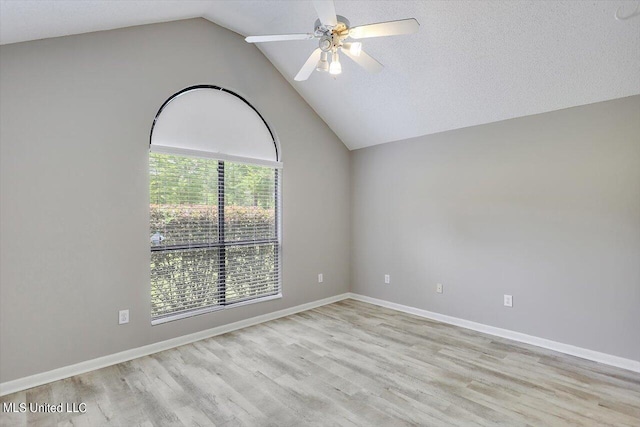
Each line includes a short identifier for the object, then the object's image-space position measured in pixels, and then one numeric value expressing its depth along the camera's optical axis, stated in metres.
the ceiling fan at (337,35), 1.93
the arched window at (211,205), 3.22
